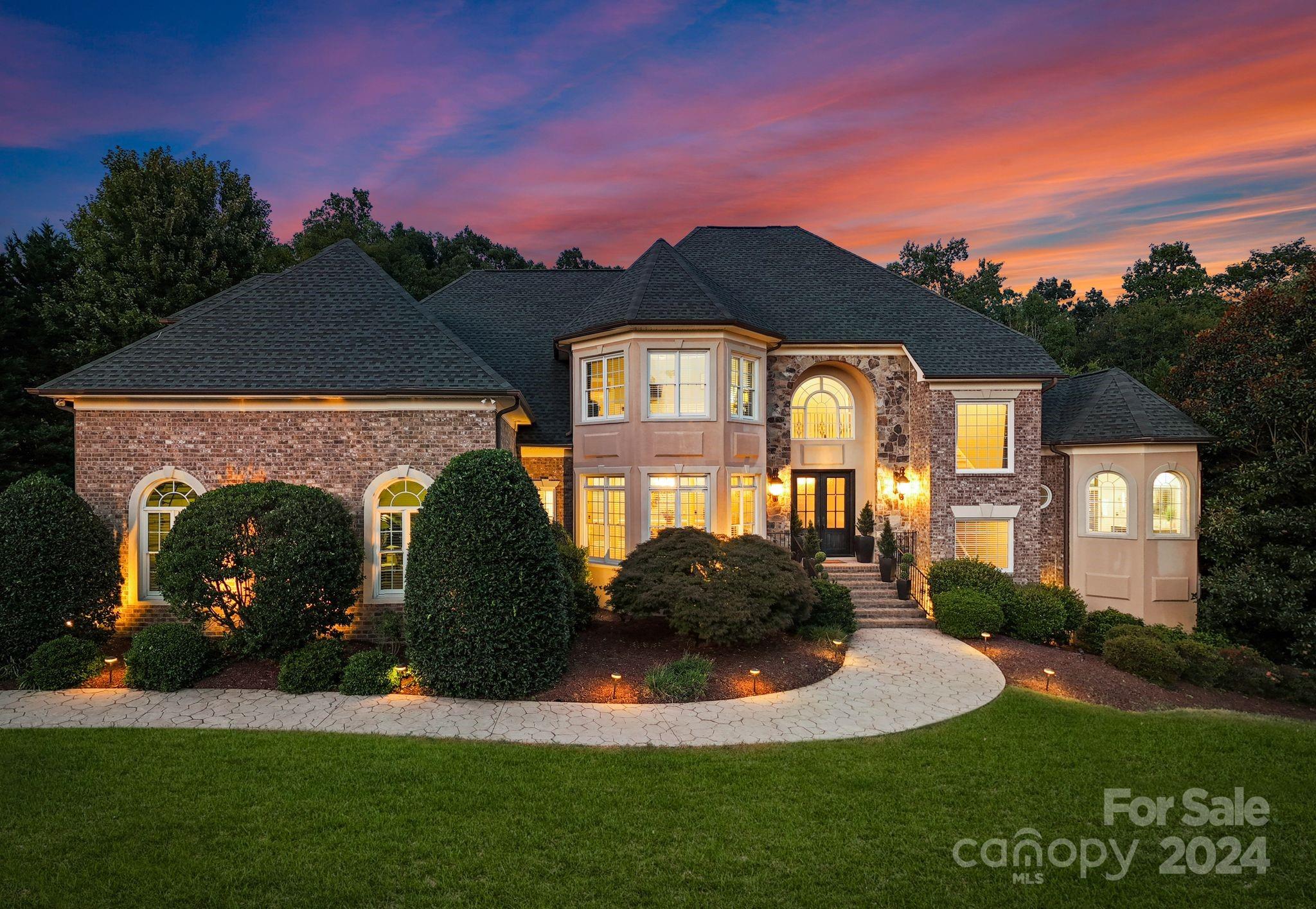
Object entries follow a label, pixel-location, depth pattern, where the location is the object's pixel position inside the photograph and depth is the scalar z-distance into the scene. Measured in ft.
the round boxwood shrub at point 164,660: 29.14
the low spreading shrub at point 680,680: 28.78
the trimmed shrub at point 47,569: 30.01
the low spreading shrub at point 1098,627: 40.14
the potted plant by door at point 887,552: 48.91
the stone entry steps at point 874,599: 44.50
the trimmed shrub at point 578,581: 37.99
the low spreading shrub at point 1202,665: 34.50
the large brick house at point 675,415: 35.65
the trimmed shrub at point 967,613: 40.86
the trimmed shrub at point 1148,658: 34.09
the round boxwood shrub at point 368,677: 28.78
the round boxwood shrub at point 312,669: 29.04
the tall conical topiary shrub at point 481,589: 27.94
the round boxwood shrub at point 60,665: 28.99
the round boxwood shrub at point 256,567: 29.91
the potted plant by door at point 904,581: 47.11
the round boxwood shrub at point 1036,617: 41.75
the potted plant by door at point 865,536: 51.49
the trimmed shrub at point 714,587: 32.94
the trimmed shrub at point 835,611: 40.42
